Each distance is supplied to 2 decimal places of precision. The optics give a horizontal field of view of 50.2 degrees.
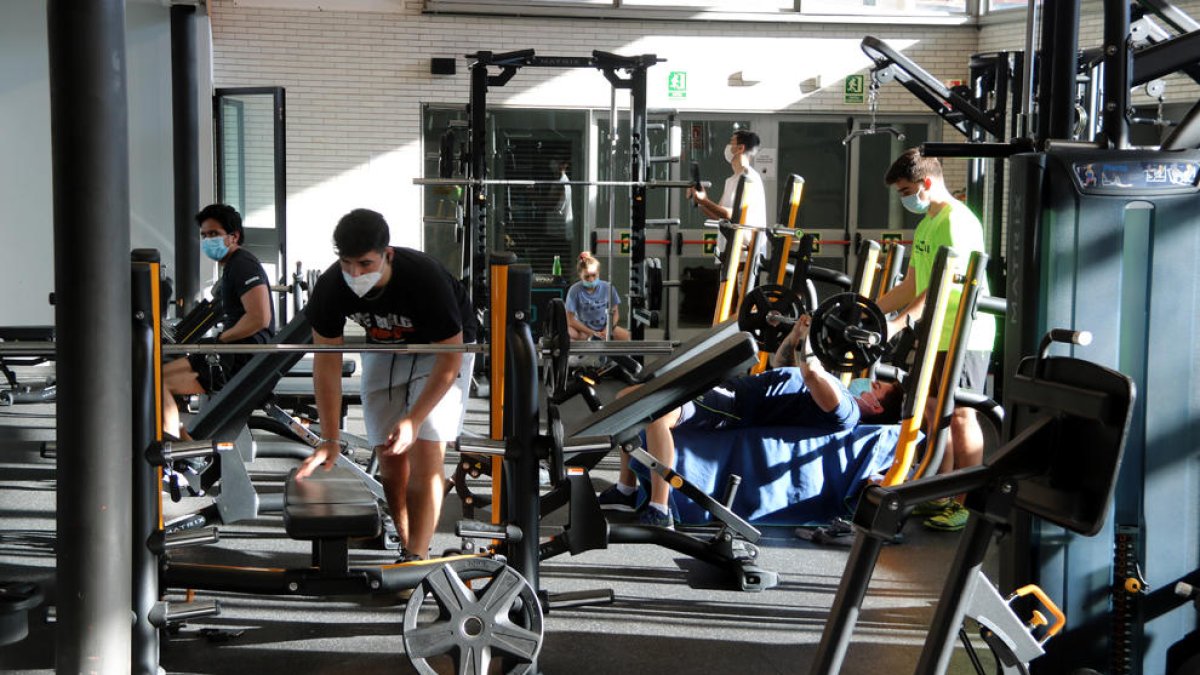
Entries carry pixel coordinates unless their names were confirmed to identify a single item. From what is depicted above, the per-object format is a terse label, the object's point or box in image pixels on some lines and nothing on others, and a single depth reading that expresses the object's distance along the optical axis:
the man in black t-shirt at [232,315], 5.26
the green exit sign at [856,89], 10.88
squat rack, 8.12
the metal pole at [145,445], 3.02
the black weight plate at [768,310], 5.23
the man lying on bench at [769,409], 4.71
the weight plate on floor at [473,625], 2.84
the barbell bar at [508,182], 7.27
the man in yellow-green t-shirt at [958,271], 4.71
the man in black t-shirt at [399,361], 3.53
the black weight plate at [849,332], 4.60
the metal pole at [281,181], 9.91
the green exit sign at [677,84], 10.80
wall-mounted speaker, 10.57
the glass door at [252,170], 10.36
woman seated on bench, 8.27
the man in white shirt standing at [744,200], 6.49
